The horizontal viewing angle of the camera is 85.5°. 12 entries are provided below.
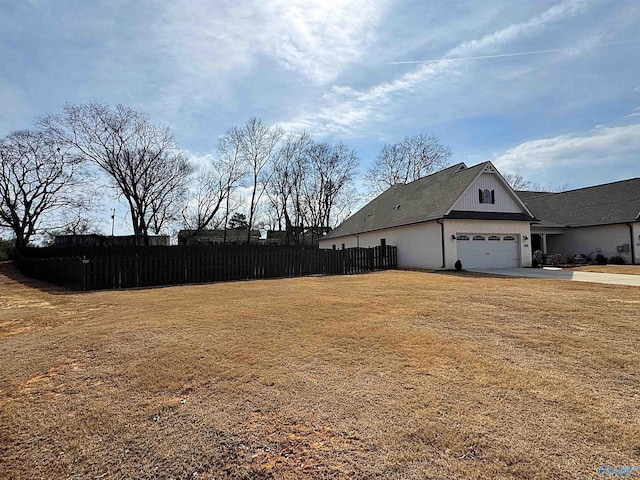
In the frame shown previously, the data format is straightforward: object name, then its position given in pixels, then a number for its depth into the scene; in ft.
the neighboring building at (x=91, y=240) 92.99
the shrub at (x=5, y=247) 97.60
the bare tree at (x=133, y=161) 82.33
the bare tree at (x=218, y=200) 105.19
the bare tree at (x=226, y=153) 102.34
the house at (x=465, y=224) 59.41
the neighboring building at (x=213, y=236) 112.88
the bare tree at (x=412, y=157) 119.65
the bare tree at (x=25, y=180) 85.76
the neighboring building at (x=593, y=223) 68.54
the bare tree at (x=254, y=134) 104.73
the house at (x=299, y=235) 130.62
